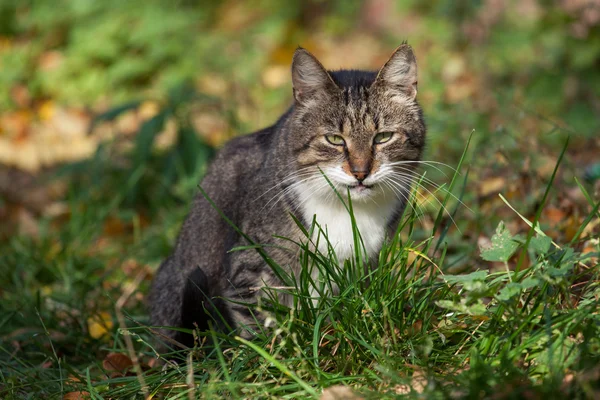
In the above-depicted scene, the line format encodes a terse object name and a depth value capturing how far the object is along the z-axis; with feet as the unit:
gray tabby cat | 20.63
